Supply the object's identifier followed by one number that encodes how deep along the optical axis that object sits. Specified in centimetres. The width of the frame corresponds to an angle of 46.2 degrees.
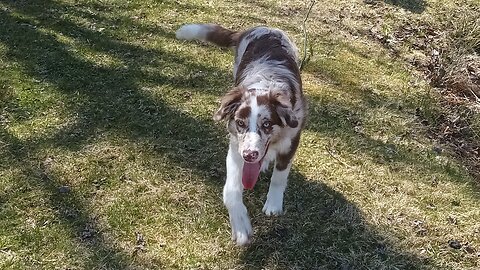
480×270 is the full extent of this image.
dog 294
